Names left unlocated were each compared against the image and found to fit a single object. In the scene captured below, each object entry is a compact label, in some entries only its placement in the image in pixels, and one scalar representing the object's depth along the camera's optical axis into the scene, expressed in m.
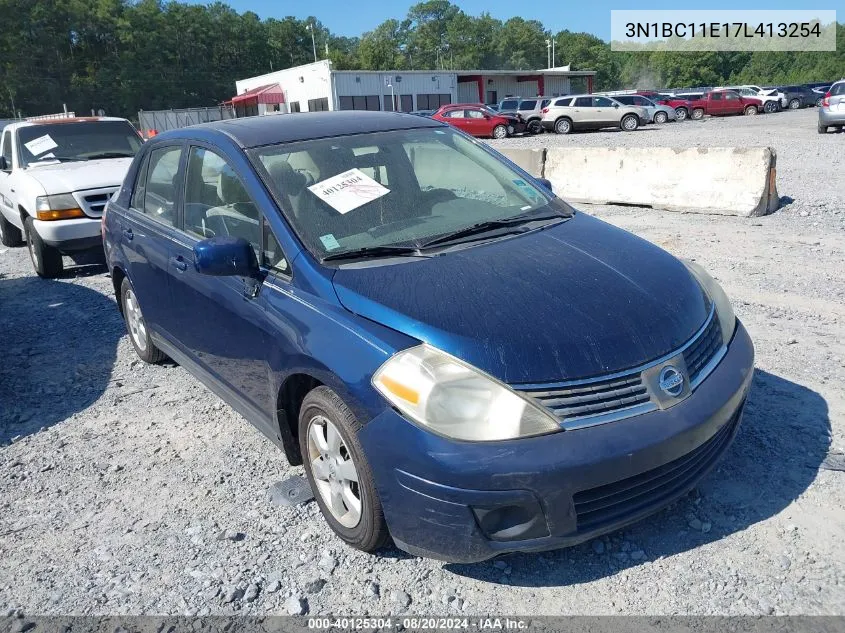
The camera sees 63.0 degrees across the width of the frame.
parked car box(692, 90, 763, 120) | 39.41
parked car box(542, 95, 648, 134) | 32.12
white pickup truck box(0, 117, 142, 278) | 7.70
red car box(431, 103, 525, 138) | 30.81
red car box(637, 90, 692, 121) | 38.62
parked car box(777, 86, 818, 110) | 44.31
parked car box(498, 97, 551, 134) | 32.69
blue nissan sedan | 2.39
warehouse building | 49.34
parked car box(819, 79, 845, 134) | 20.34
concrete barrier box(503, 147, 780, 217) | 8.46
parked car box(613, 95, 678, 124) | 34.50
